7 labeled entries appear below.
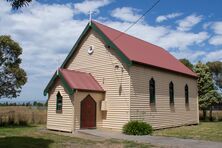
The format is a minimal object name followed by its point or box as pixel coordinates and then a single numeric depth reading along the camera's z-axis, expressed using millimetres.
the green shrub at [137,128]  20266
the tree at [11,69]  28344
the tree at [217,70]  61688
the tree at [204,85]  39922
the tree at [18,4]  10367
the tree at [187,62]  48875
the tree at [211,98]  39719
